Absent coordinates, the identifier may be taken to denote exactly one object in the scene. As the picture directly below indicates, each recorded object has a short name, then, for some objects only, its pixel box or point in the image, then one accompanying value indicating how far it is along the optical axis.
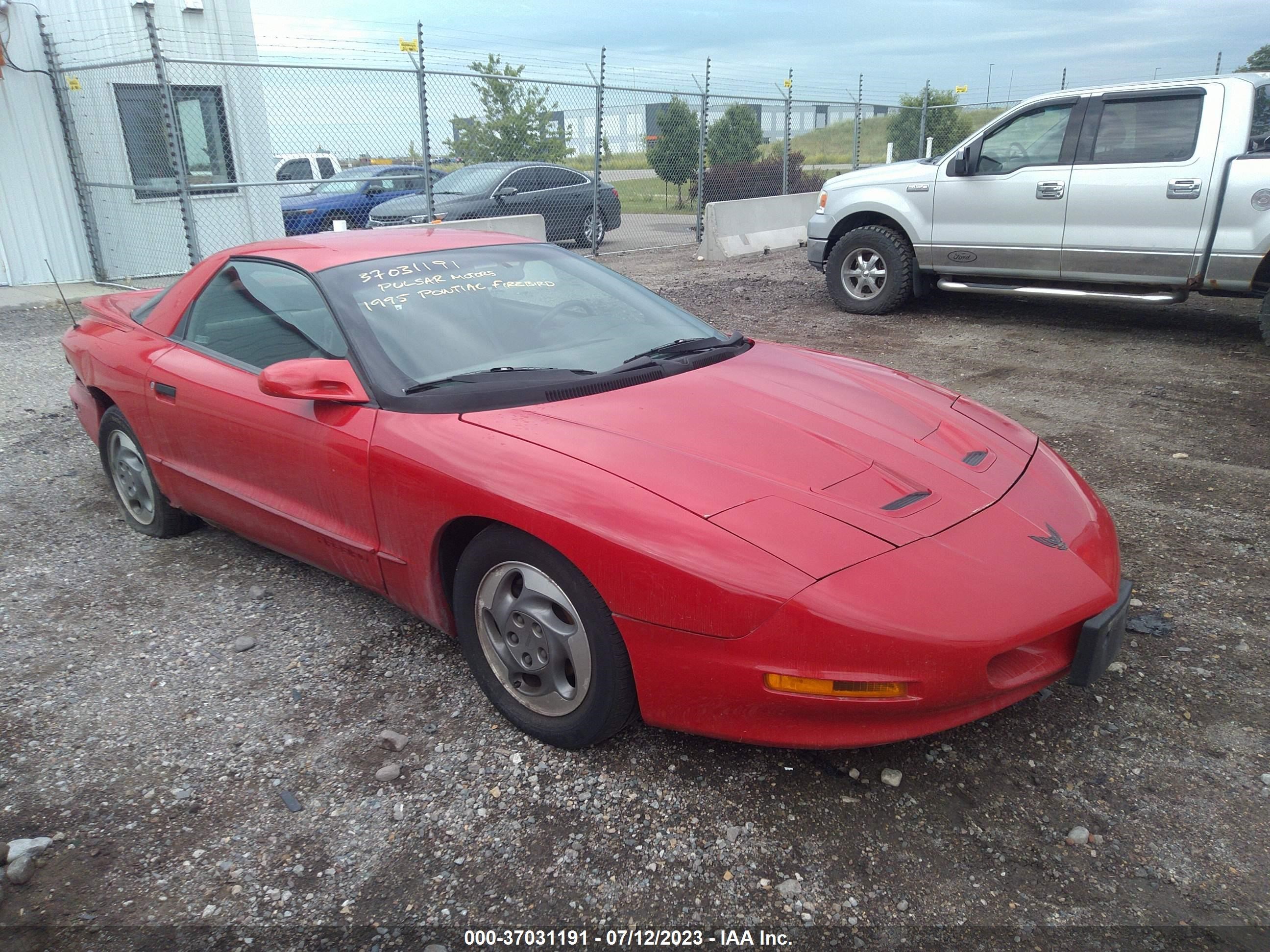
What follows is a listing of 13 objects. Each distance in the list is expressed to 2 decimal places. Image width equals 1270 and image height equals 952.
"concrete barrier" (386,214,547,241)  11.41
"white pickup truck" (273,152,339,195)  17.48
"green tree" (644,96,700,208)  16.20
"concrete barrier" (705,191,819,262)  13.18
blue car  14.11
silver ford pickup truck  6.81
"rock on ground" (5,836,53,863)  2.23
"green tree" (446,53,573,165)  12.32
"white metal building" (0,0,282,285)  10.95
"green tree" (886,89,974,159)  20.42
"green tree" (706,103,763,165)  17.06
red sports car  2.13
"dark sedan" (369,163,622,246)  12.55
